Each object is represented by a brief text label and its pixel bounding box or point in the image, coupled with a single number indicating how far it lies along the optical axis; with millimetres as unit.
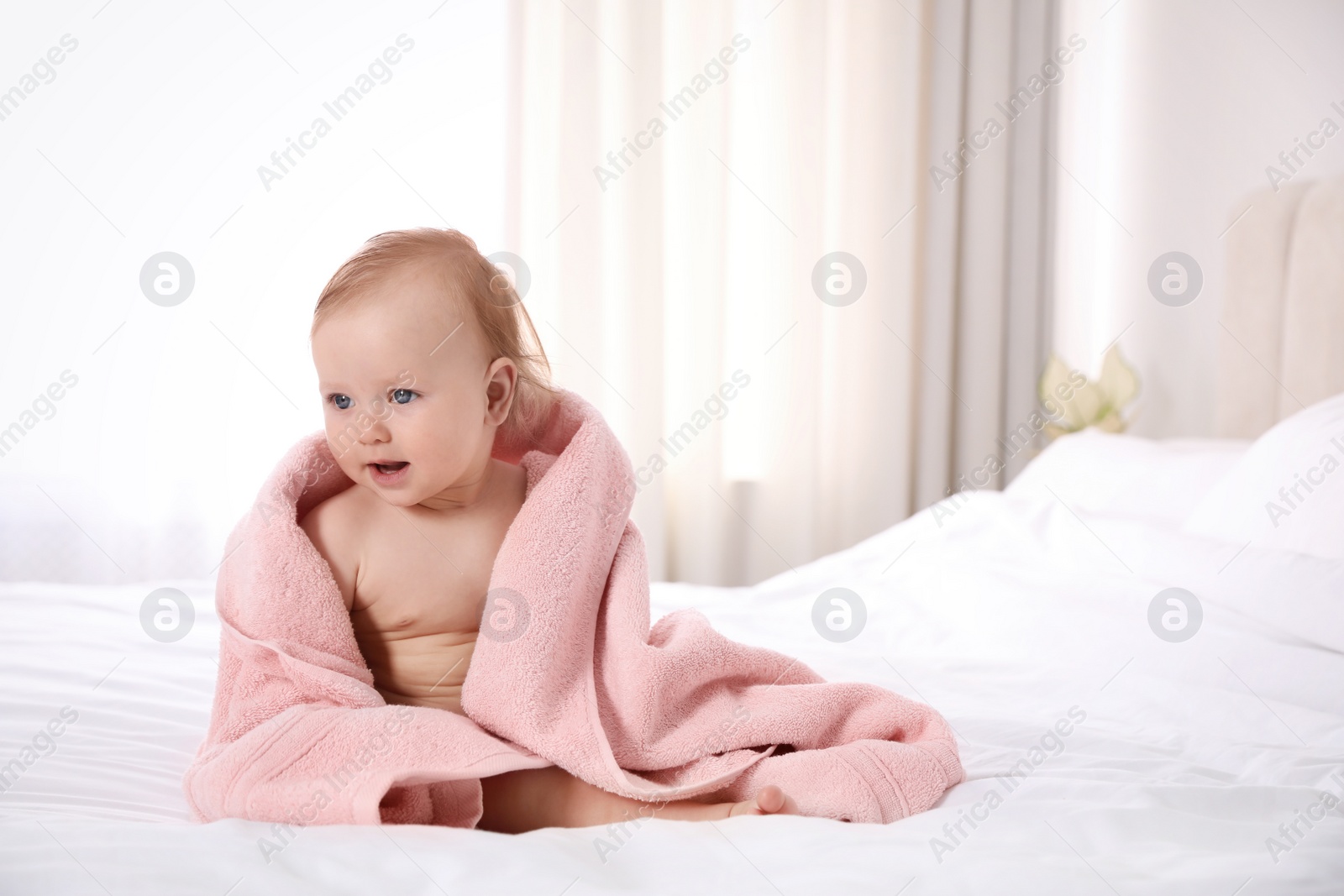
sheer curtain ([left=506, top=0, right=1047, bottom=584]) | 2904
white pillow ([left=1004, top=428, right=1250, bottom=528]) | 1876
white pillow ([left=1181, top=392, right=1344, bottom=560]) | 1373
